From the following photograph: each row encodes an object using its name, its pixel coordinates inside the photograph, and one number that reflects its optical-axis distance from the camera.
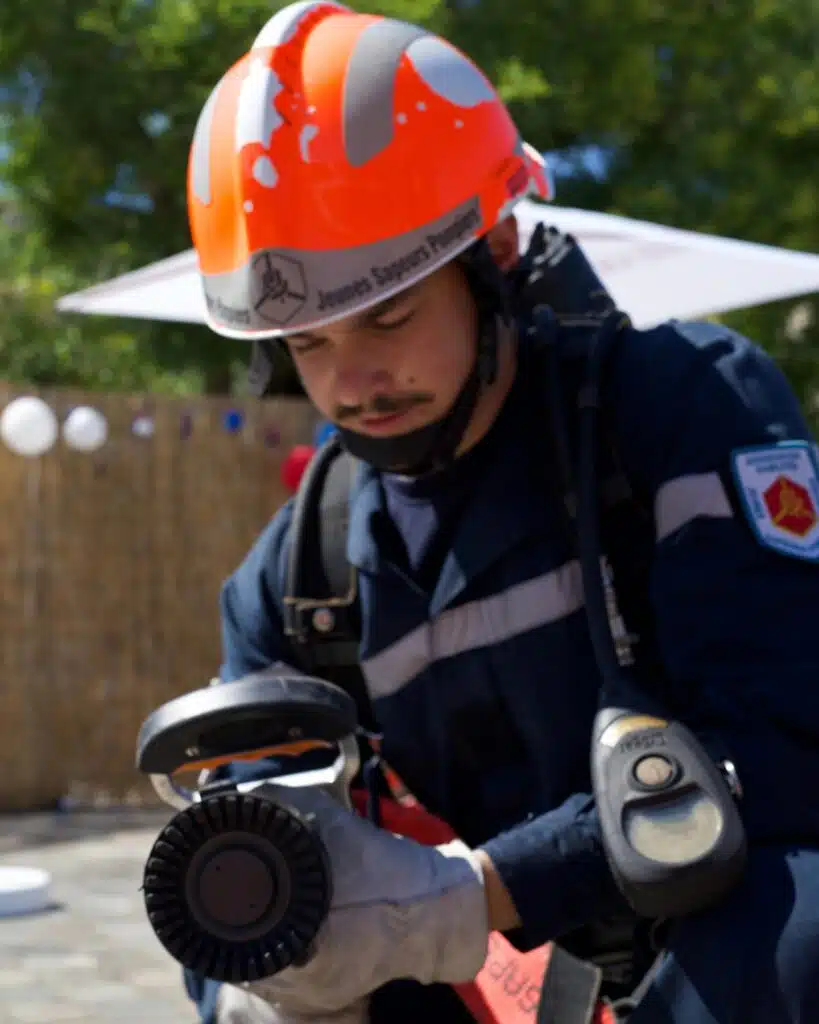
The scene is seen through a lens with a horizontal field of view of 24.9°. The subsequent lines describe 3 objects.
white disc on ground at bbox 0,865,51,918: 6.43
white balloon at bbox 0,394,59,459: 8.94
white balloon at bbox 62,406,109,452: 9.24
